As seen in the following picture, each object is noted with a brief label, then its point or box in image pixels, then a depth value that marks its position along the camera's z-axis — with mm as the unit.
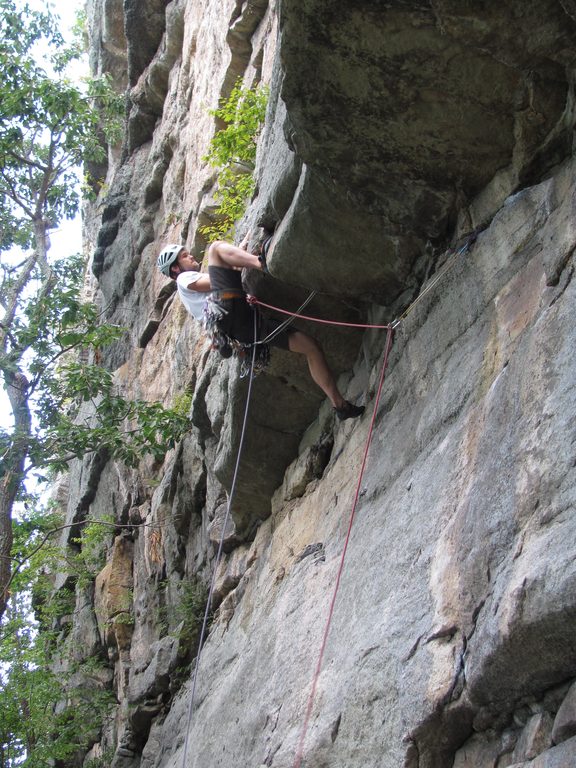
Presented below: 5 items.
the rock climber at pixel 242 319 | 6520
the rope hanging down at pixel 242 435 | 6949
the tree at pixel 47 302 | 11977
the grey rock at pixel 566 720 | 3371
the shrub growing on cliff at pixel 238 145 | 8727
